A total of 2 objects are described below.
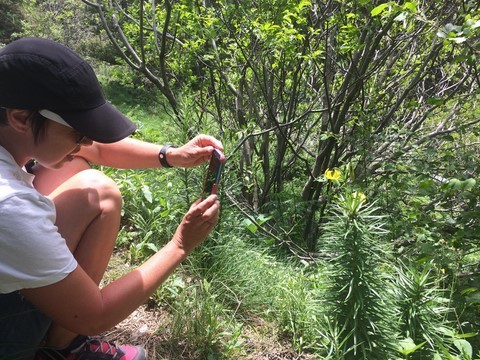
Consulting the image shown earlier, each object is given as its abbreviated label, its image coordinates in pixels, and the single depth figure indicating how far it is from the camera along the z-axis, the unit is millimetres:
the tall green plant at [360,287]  1331
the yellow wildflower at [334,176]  1642
